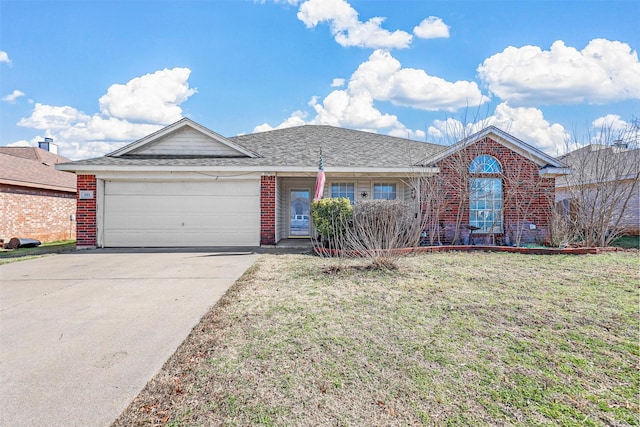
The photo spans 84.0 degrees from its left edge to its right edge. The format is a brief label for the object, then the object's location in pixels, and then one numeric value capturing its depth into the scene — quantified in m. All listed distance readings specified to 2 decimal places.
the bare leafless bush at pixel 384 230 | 6.76
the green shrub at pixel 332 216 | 9.01
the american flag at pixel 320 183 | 10.52
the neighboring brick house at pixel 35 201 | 13.39
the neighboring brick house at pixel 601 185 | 10.11
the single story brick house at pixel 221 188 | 11.05
